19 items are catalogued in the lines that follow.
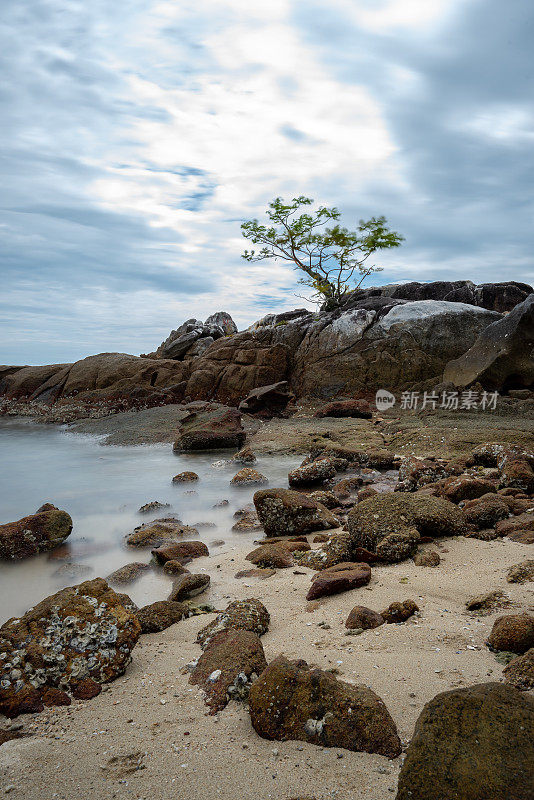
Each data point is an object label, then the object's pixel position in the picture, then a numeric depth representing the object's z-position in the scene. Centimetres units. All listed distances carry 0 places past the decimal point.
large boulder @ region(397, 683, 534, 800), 152
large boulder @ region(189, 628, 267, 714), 244
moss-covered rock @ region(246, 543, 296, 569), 467
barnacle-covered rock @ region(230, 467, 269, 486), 908
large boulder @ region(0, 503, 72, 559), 578
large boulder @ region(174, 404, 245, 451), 1288
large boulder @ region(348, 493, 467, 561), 437
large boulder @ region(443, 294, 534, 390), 1362
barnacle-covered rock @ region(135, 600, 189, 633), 353
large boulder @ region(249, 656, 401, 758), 198
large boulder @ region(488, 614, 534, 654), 250
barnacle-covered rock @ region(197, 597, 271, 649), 321
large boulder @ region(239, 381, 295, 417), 1681
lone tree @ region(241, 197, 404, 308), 2359
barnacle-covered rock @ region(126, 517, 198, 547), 603
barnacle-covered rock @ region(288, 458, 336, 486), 848
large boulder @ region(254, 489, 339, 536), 573
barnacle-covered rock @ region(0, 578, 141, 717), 276
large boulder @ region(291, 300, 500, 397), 1758
